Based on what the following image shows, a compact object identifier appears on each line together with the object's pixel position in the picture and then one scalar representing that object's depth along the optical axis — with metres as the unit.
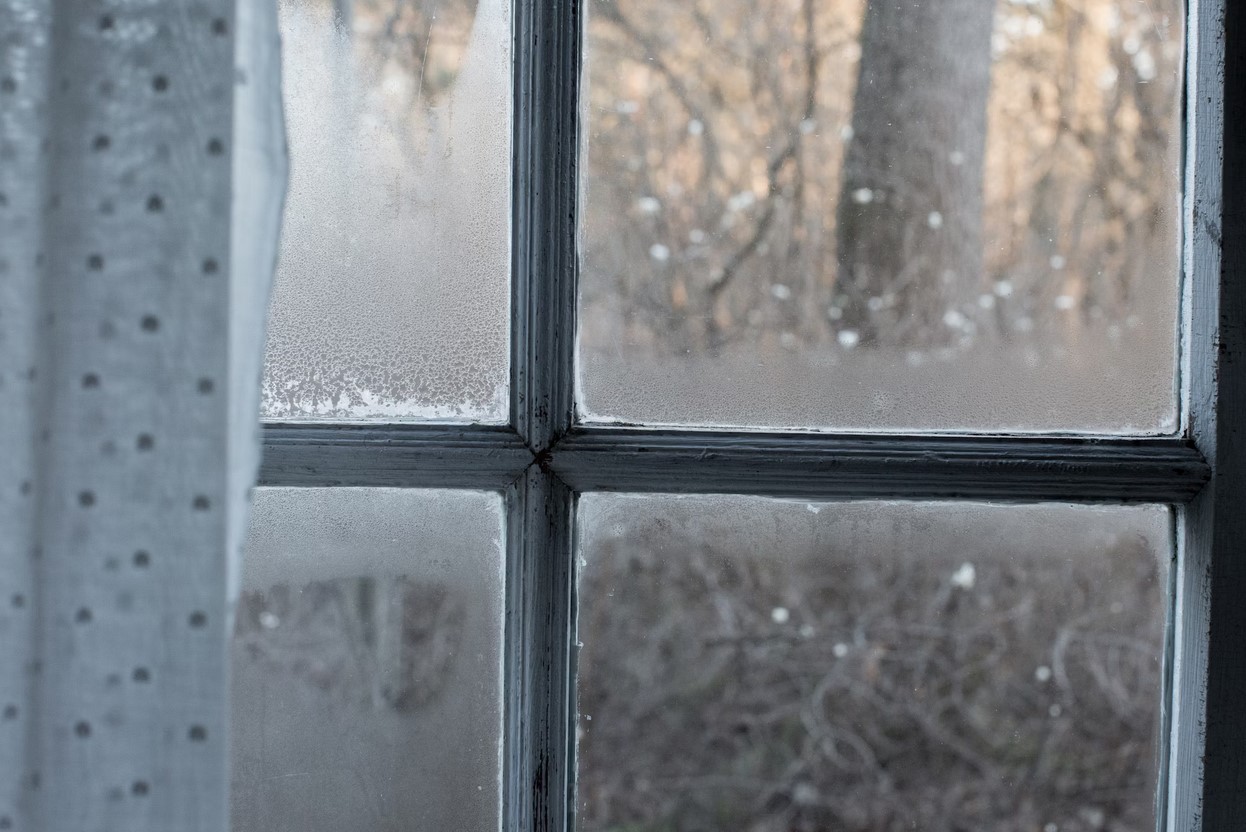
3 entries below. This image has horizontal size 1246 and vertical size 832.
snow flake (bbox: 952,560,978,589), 1.13
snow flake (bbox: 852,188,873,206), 1.13
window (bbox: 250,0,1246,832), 1.13
